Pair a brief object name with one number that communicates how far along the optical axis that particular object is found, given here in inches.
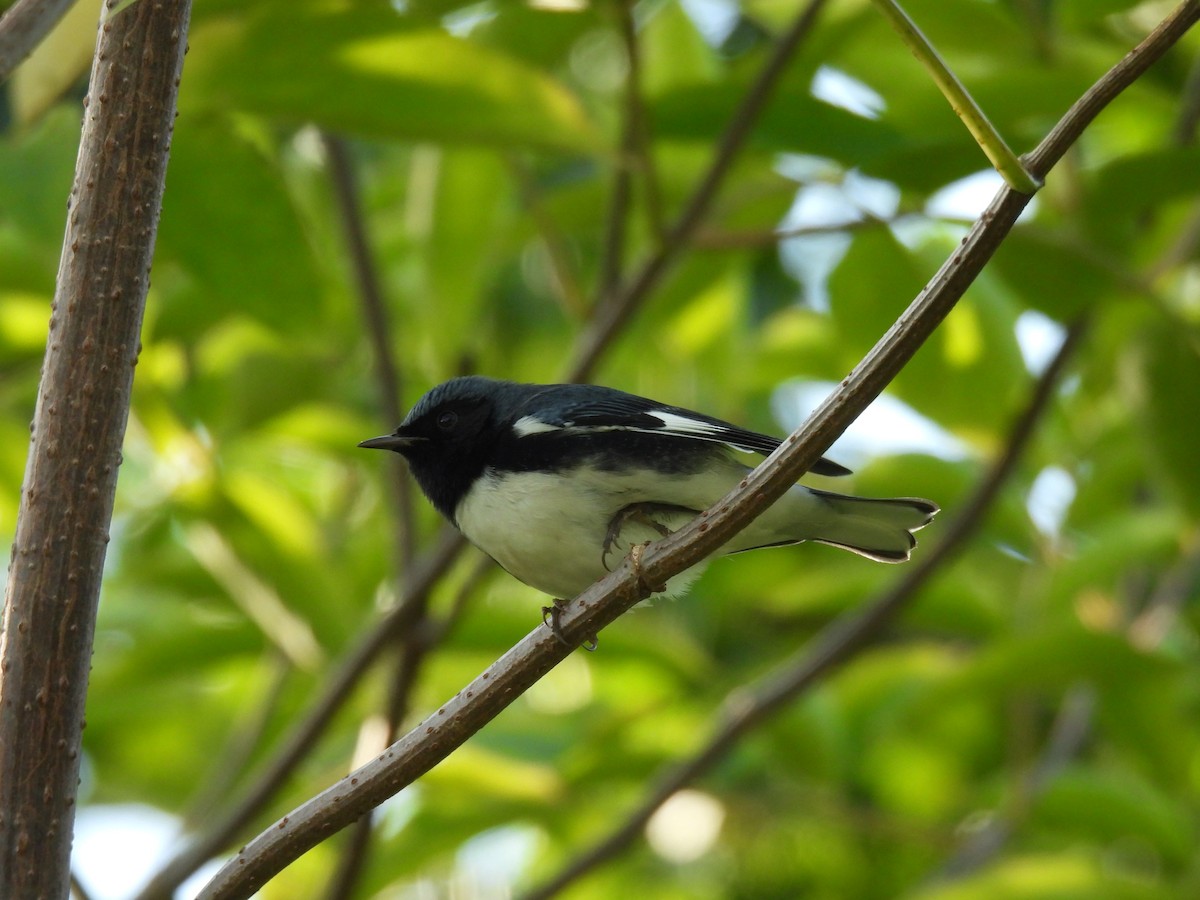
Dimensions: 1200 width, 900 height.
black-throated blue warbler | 215.8
